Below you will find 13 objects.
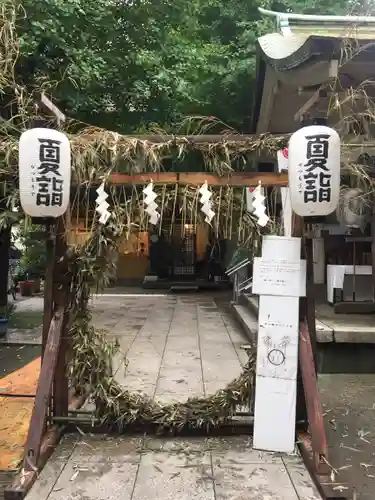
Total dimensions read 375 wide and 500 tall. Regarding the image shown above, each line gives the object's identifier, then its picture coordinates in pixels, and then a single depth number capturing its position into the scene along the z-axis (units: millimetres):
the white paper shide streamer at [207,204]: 4605
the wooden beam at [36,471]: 3795
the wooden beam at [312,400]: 4180
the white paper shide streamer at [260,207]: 4535
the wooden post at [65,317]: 4867
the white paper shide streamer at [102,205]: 4566
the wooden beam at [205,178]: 4719
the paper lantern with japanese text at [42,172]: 4273
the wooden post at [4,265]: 11094
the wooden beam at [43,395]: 4184
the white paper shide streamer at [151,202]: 4582
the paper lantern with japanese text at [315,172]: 4238
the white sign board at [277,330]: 4668
